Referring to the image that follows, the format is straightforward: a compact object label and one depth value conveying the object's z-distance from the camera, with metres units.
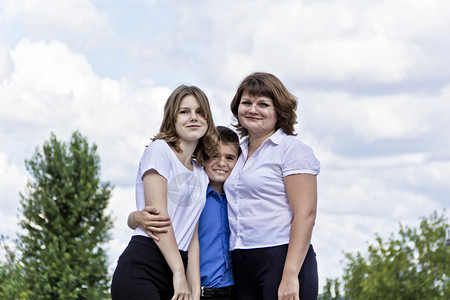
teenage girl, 4.05
